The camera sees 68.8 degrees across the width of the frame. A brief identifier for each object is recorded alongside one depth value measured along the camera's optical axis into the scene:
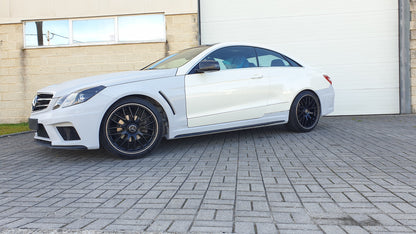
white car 3.69
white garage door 8.45
